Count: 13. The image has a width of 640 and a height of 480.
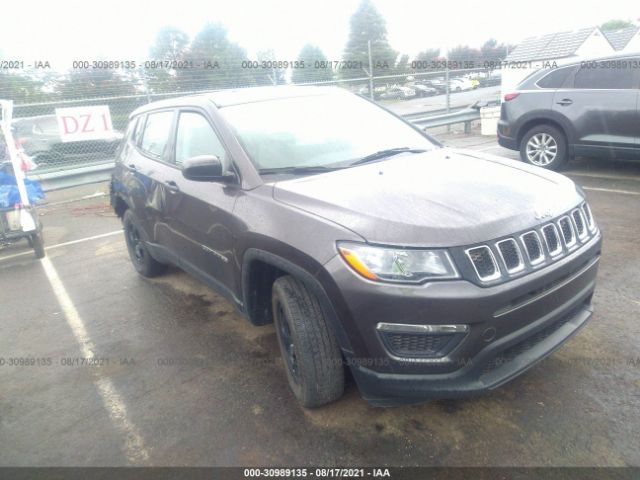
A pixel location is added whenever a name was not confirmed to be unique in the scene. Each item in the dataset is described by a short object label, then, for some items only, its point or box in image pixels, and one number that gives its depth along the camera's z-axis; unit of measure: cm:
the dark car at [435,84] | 1586
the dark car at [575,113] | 674
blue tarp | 612
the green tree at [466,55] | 1848
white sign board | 934
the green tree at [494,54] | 1938
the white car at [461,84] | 1792
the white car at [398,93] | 1510
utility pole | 1279
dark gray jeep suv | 223
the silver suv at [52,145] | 1035
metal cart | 611
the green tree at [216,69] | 1121
